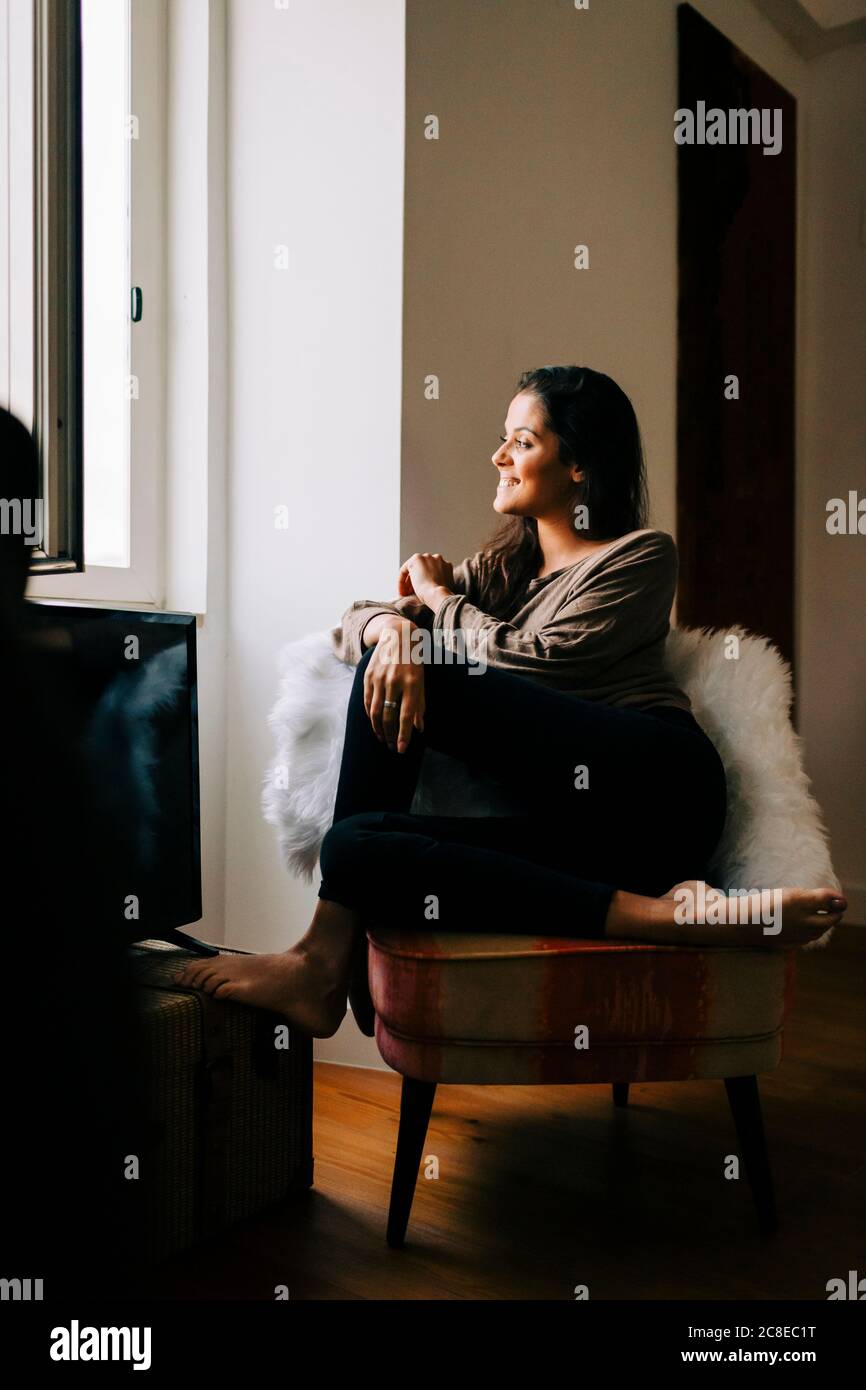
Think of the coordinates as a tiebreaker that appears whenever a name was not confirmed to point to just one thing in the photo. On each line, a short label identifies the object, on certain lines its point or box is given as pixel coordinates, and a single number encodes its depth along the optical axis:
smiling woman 1.24
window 1.67
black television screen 1.26
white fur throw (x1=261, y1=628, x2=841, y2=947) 1.41
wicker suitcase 1.21
